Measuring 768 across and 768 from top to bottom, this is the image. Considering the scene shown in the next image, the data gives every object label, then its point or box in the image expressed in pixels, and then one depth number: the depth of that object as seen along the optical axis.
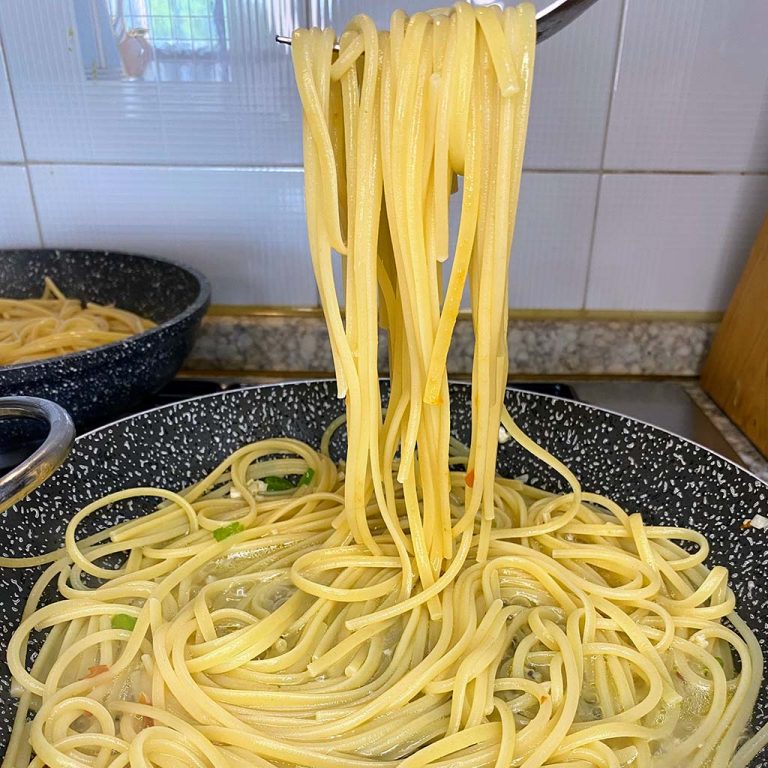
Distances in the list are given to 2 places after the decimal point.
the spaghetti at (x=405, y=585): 0.24
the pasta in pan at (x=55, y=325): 0.39
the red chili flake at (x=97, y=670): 0.27
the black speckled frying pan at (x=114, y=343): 0.31
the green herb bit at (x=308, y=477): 0.37
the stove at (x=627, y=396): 0.41
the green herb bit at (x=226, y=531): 0.33
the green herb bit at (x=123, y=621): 0.29
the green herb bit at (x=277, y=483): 0.37
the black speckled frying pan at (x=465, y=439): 0.30
